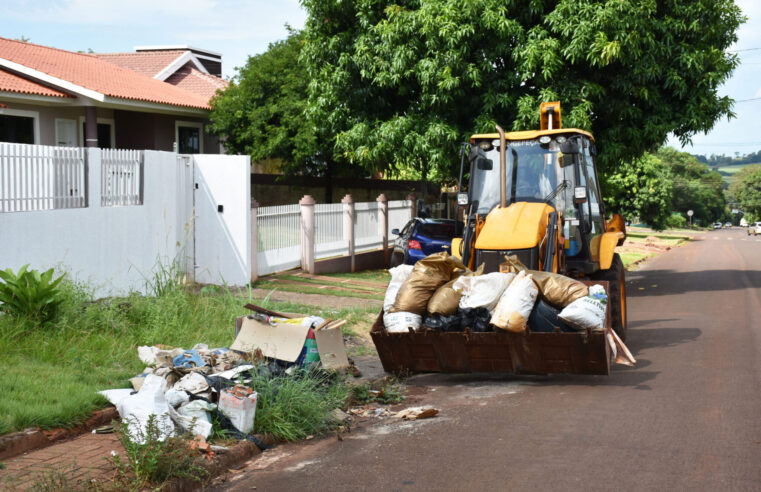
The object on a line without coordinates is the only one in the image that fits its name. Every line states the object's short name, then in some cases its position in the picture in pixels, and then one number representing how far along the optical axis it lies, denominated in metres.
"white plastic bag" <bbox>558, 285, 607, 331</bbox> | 7.57
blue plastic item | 7.41
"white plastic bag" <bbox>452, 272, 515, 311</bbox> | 8.09
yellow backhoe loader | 7.90
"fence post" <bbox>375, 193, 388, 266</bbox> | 22.22
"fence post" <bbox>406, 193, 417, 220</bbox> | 24.50
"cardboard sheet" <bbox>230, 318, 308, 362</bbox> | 7.79
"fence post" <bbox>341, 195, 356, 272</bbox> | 19.92
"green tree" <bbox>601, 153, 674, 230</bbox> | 57.47
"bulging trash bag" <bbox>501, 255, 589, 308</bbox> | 7.84
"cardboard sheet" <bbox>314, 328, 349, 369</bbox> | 7.86
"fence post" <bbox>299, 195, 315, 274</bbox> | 17.77
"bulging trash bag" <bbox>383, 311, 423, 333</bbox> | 8.28
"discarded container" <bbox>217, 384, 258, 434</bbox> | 6.34
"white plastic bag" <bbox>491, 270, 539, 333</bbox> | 7.74
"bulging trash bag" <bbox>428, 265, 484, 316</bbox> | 8.25
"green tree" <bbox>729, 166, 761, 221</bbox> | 112.12
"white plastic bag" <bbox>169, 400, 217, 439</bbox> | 6.16
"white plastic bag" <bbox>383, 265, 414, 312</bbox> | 8.59
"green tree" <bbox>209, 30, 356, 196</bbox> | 25.58
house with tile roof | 21.16
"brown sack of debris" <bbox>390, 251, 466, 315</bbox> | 8.37
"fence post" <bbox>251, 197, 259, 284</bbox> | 15.27
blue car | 17.95
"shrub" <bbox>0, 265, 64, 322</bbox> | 8.54
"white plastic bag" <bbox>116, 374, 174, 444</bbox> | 5.86
